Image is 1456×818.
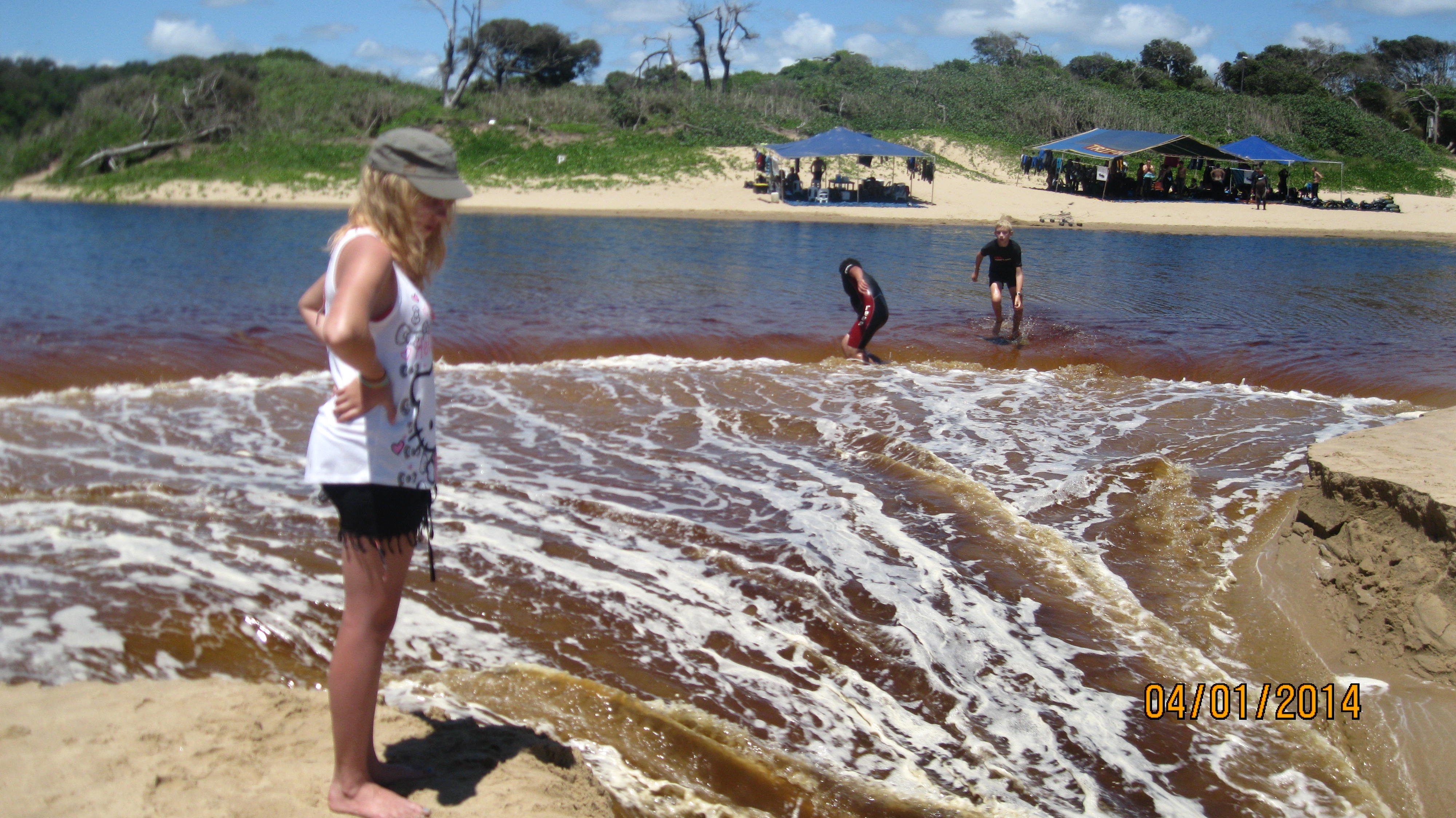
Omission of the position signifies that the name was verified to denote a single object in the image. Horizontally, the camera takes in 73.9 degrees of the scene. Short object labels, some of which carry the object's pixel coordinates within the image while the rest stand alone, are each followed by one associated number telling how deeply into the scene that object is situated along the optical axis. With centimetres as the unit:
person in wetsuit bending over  979
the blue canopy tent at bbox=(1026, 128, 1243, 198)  3047
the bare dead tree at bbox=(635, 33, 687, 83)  5081
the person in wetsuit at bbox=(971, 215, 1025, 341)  1148
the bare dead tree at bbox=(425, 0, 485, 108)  4634
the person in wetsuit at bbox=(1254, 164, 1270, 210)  3145
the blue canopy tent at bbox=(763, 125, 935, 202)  2827
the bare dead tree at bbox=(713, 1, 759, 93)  5019
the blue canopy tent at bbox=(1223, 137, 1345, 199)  3127
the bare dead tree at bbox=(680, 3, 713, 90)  5100
